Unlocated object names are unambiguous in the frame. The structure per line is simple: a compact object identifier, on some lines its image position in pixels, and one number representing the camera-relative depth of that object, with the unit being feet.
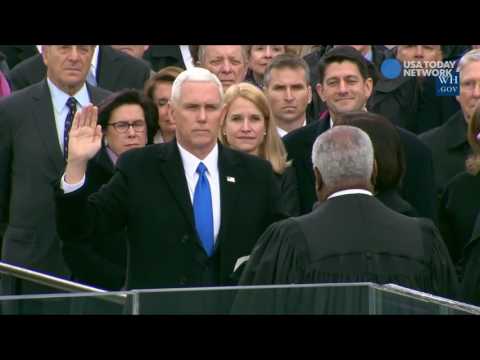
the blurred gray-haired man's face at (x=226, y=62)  73.46
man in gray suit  63.05
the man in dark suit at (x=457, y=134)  67.62
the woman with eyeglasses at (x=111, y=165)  58.90
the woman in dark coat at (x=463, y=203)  58.75
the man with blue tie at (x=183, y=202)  53.93
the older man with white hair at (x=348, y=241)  46.19
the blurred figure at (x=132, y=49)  82.53
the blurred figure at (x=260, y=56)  78.28
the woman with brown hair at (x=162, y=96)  66.64
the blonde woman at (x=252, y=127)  63.87
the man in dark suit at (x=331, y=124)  60.59
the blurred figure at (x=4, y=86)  72.43
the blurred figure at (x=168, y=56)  81.20
